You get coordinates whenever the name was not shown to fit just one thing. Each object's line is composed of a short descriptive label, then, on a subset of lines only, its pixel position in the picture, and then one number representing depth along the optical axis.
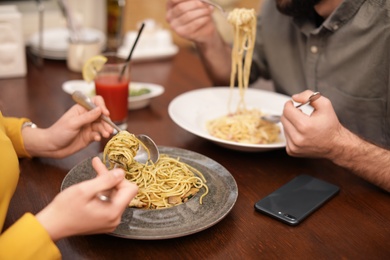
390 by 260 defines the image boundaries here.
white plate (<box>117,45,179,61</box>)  3.02
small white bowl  2.23
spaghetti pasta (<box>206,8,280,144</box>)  1.97
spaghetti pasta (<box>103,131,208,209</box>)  1.43
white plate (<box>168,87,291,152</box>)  2.04
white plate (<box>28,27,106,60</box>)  2.93
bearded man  1.67
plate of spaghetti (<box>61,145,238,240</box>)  1.24
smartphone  1.46
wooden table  1.30
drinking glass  2.02
